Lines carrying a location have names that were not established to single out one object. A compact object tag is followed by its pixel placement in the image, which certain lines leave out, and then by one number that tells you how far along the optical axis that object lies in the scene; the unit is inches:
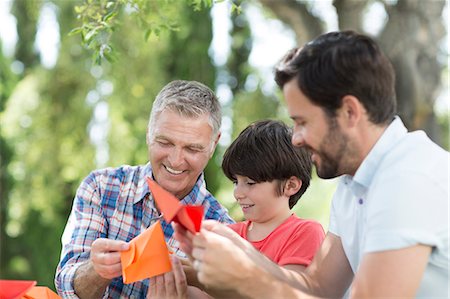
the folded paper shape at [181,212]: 87.2
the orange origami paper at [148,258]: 99.5
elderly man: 123.5
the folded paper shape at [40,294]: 109.1
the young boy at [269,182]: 113.3
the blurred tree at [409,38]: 317.7
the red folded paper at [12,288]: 102.6
